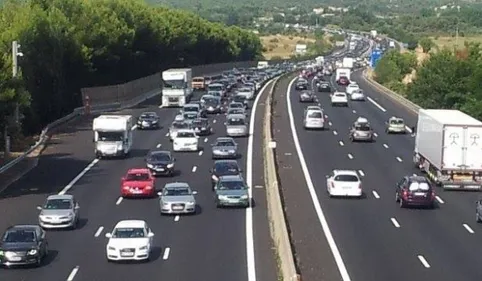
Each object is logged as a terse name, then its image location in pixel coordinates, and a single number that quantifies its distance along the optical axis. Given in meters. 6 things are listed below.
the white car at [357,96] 116.25
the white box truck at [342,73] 152.50
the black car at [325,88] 129.12
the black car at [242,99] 103.31
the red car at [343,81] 148.88
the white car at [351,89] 118.88
